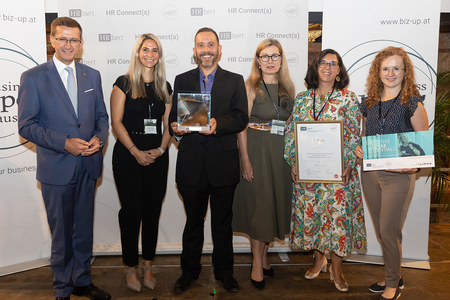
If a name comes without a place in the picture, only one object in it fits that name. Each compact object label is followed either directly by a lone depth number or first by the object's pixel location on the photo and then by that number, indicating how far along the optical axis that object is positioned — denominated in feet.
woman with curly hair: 8.82
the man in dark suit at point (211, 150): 9.33
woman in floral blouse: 9.43
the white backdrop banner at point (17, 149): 11.29
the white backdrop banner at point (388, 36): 11.76
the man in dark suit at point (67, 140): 8.61
